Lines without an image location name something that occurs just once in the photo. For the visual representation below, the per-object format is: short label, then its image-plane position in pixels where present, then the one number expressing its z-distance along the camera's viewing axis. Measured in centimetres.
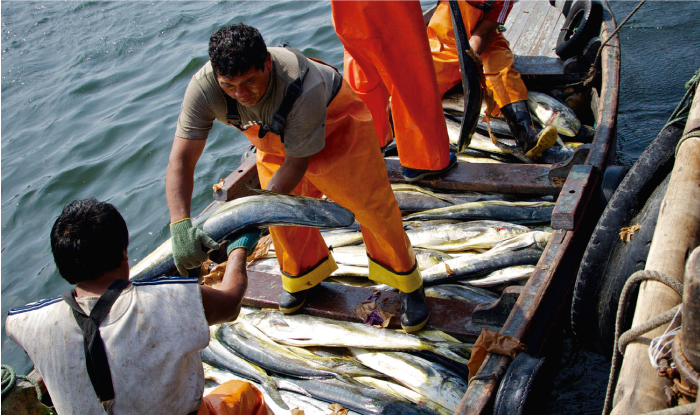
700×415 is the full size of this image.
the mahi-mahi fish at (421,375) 303
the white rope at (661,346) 159
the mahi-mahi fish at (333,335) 332
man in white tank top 182
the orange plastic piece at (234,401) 228
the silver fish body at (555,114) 534
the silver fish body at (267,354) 337
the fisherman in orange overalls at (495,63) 488
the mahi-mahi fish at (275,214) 259
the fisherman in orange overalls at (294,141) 254
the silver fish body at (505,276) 370
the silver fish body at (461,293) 366
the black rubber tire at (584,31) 598
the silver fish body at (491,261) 379
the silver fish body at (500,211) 417
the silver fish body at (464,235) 404
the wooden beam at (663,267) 159
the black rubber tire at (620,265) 275
